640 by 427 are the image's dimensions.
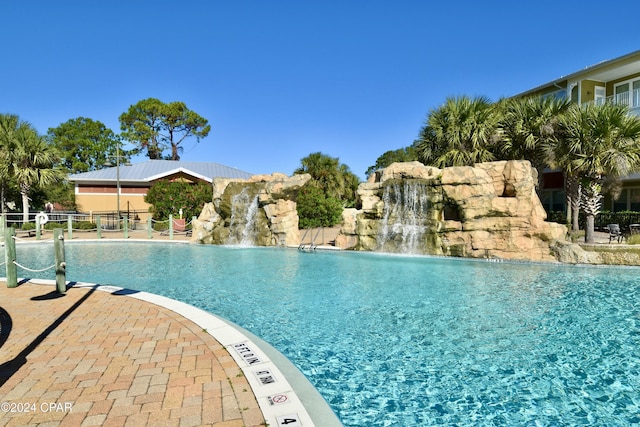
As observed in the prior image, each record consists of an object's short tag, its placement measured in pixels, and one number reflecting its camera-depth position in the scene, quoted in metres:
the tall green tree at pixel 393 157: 44.66
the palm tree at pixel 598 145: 15.02
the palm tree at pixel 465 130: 20.58
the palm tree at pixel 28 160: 24.02
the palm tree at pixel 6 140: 23.92
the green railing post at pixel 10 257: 7.80
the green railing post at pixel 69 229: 21.30
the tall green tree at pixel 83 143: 46.81
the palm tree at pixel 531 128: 18.73
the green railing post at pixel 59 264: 7.43
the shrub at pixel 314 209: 26.88
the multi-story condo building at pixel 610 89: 22.17
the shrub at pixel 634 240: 14.15
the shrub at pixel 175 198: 29.97
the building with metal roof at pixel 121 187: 33.53
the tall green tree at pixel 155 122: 49.03
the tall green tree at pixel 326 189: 27.00
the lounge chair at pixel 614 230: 15.66
